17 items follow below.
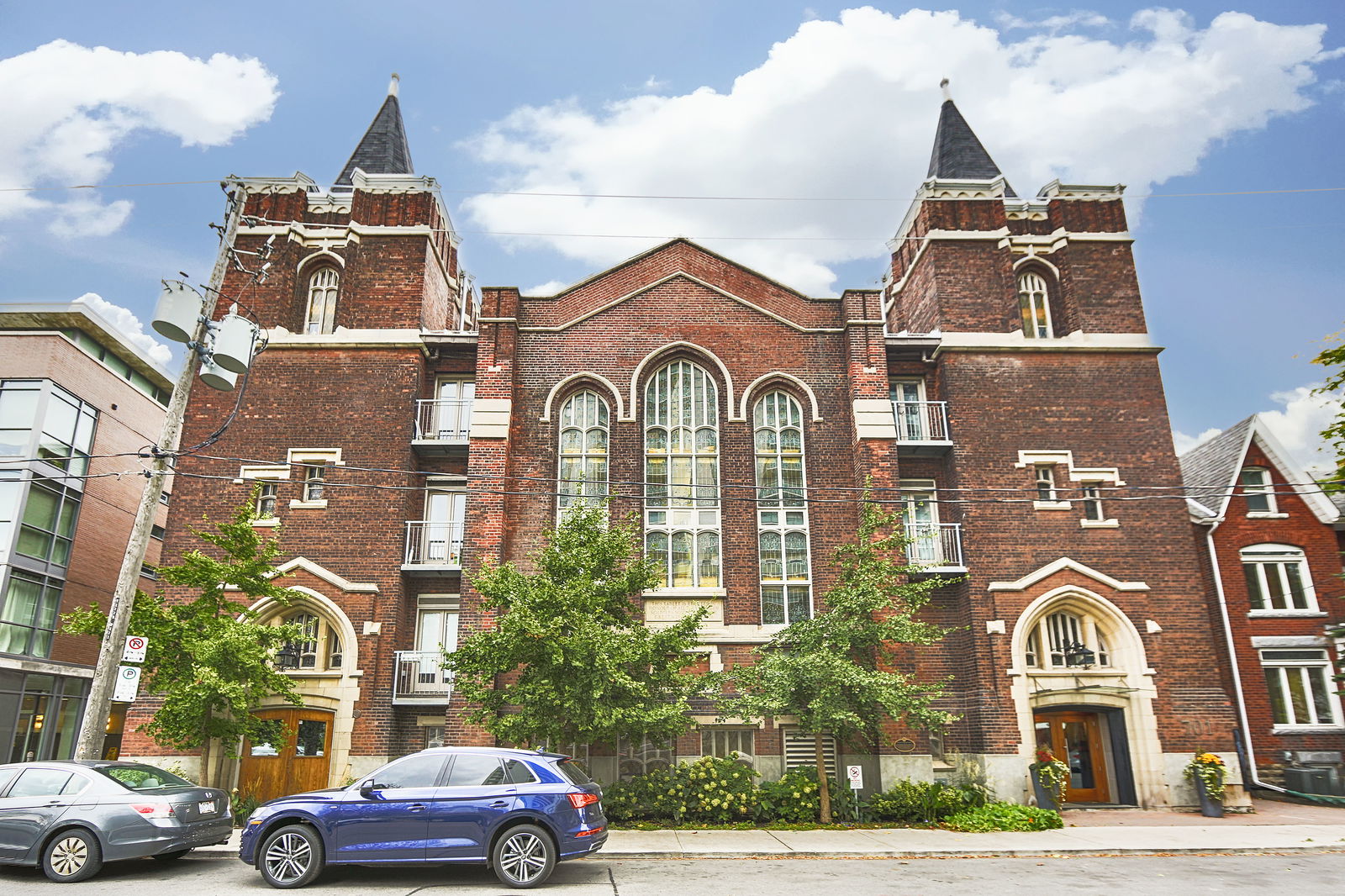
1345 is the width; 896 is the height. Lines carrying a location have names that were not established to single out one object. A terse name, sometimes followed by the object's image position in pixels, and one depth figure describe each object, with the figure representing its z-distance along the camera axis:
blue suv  9.83
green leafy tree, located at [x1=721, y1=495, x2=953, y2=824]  15.10
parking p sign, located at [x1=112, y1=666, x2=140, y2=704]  12.01
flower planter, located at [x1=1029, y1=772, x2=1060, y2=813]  16.69
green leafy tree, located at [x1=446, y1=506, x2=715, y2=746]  14.30
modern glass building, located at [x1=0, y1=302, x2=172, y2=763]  22.41
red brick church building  18.11
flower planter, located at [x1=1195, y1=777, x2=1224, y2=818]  16.81
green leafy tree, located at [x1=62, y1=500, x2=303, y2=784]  13.73
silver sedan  10.10
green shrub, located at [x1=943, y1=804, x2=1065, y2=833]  14.98
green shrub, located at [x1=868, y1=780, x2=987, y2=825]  15.75
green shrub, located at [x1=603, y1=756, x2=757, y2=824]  15.36
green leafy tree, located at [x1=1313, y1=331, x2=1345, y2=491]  16.63
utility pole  12.23
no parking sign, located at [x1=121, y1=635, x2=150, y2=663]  12.32
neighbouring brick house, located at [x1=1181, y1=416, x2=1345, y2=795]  19.45
